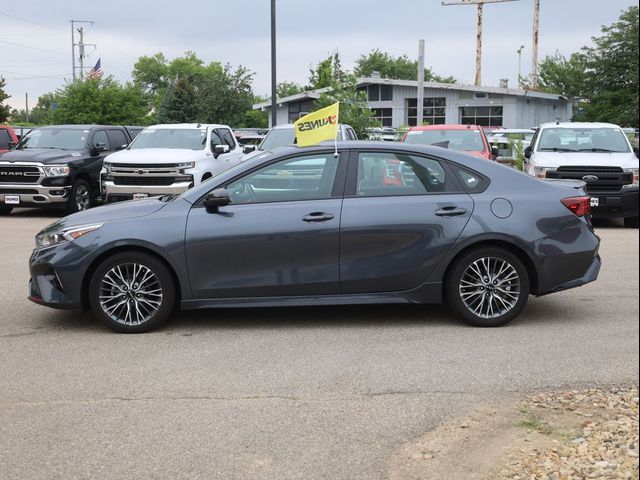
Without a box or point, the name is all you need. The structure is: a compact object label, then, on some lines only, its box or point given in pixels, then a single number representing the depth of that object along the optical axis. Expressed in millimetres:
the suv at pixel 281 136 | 17438
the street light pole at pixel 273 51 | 23472
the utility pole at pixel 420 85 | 25188
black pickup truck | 16391
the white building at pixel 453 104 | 49000
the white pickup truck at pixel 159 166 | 15742
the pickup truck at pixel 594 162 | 14297
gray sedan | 6734
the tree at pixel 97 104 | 39219
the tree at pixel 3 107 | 33550
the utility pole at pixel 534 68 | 53897
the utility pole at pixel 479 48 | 50369
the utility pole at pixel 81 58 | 52844
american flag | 41719
